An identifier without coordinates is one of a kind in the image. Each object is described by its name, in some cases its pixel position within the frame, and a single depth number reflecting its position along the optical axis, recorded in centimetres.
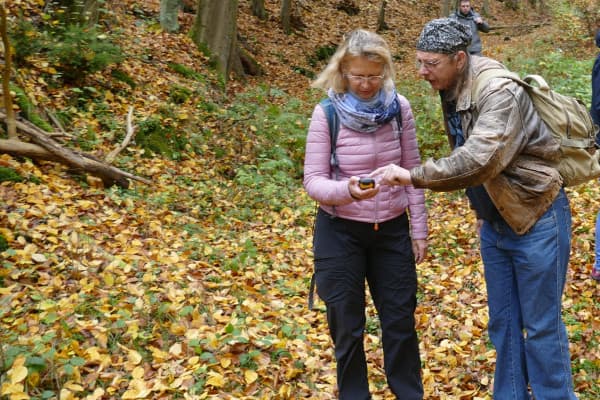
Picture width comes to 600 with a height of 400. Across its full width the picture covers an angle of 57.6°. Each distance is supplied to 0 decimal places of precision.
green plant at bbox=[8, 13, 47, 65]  797
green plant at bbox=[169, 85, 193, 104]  992
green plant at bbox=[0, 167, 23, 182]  595
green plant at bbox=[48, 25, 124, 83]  841
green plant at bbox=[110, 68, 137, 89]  932
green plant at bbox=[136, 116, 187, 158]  838
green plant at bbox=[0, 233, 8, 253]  490
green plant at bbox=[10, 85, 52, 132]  701
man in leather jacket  260
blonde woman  312
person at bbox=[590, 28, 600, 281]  481
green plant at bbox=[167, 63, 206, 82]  1091
